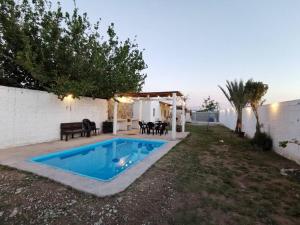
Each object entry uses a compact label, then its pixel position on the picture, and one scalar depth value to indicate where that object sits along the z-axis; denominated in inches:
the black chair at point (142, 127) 583.3
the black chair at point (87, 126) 472.1
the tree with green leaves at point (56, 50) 349.7
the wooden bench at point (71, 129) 414.3
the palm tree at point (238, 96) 623.5
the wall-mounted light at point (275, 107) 352.1
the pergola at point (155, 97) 476.4
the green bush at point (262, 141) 380.5
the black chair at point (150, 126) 574.1
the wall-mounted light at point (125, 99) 616.9
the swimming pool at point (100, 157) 248.1
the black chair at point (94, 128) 499.8
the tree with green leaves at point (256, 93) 482.0
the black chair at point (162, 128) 554.2
